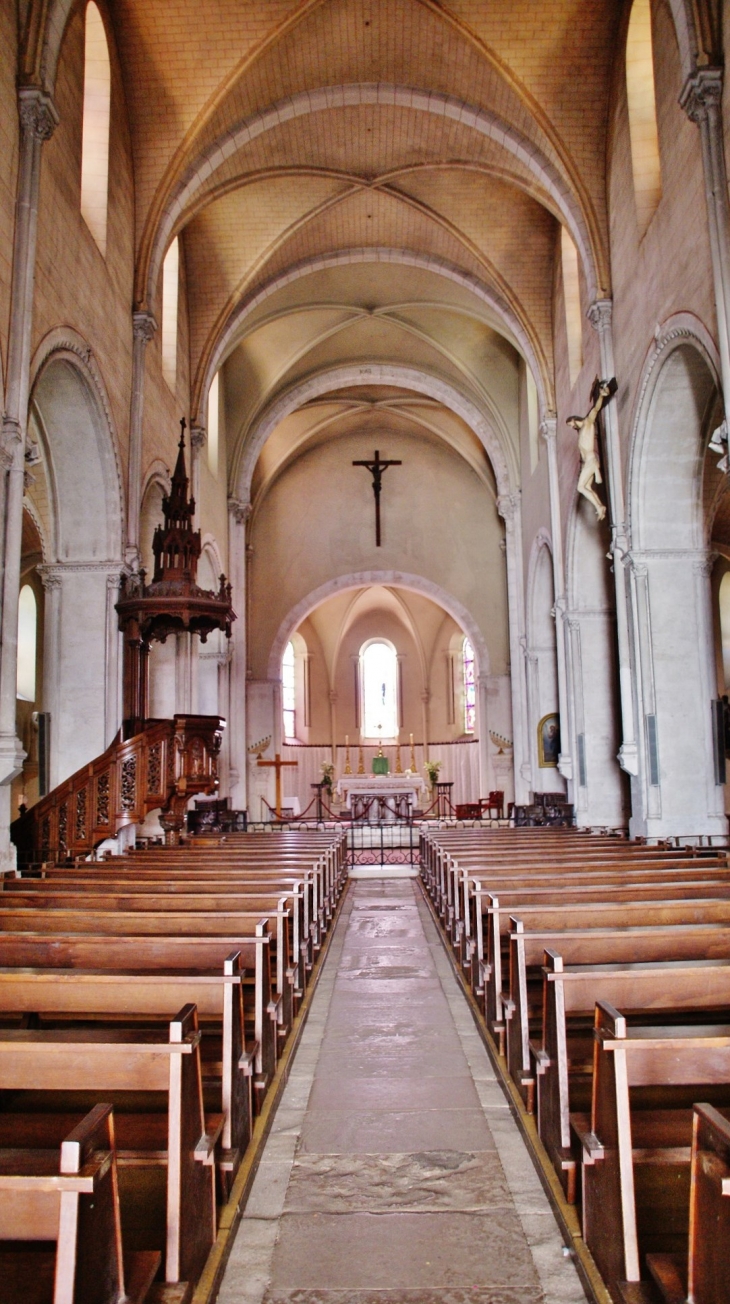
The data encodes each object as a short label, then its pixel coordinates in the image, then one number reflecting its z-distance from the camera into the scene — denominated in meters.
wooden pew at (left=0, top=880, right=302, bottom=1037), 5.52
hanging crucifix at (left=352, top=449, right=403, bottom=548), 26.39
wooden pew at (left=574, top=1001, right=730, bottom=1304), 2.60
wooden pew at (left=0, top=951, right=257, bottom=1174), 3.30
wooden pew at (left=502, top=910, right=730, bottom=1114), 4.10
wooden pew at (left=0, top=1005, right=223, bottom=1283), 2.56
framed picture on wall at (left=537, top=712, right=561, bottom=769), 19.23
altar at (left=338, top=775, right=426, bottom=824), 24.52
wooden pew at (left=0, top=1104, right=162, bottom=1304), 1.89
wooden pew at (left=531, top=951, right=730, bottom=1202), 3.29
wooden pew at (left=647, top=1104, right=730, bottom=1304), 2.06
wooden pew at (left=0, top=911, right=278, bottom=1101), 4.04
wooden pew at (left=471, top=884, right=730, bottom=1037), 4.87
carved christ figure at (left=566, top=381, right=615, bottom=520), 12.92
